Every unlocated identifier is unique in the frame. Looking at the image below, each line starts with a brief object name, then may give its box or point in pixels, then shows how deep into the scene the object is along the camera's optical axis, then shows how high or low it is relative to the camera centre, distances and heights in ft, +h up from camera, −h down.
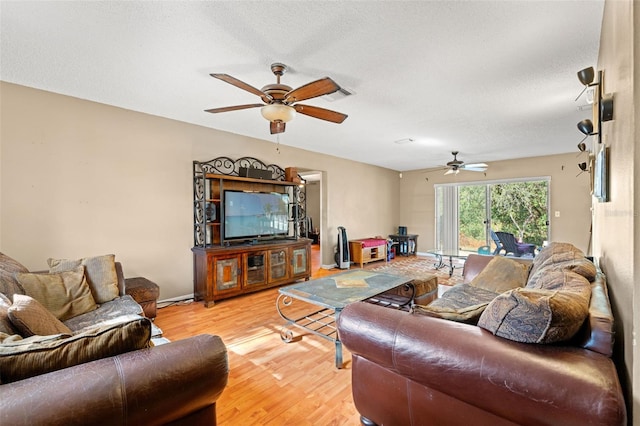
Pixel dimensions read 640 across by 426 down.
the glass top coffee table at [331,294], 7.77 -2.48
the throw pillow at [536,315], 3.28 -1.31
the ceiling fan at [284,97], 6.68 +2.98
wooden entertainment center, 12.14 -1.70
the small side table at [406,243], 24.98 -3.05
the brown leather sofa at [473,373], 2.84 -1.96
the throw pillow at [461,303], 4.40 -2.61
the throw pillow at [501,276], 8.98 -2.25
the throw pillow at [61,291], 7.06 -2.09
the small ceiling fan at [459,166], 17.83 +2.80
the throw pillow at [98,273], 8.29 -1.88
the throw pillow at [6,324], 4.09 -1.66
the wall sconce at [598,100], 4.47 +1.96
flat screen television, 13.47 -0.22
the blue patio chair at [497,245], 19.72 -2.56
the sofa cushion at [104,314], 6.75 -2.67
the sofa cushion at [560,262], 5.39 -1.21
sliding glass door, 20.81 -0.26
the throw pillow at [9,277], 6.56 -1.58
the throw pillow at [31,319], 4.28 -1.75
